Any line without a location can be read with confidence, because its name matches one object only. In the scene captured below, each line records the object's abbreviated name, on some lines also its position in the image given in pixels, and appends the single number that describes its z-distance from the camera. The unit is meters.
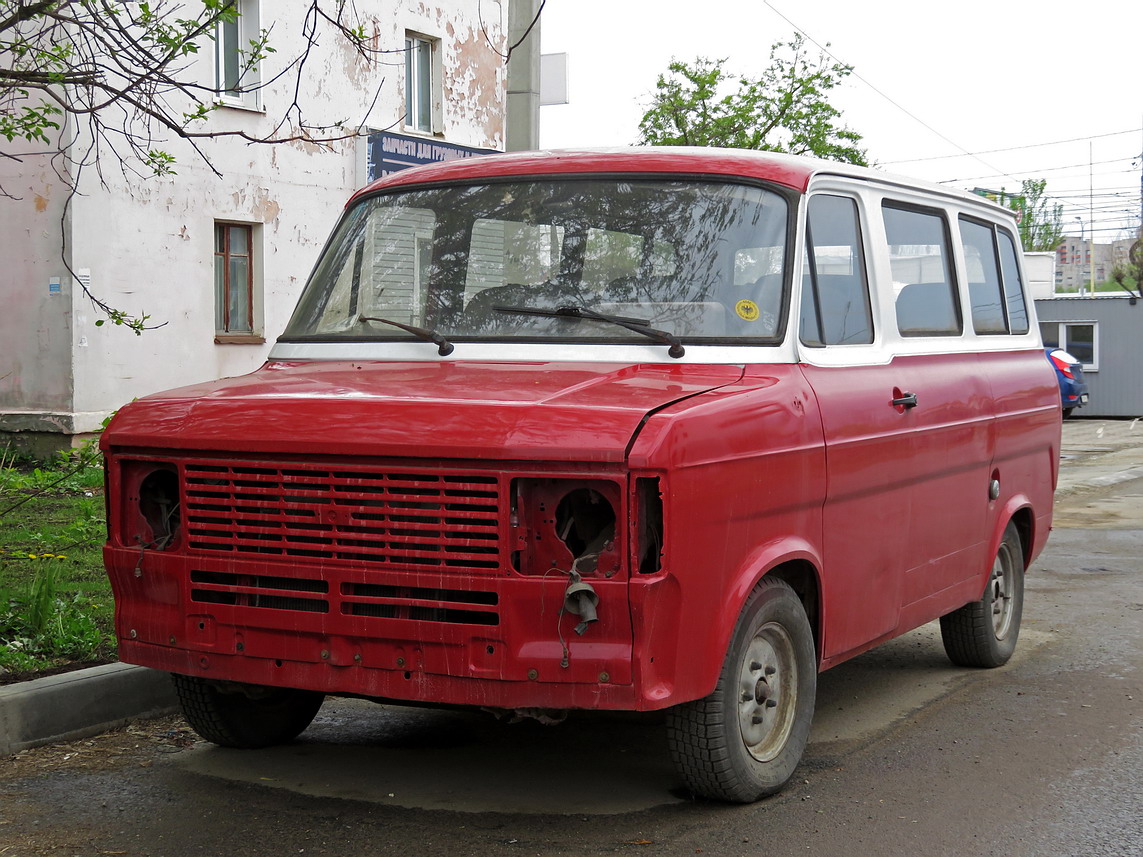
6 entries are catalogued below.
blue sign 19.94
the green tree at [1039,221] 75.38
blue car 28.53
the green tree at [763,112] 38.69
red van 4.07
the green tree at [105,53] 6.17
